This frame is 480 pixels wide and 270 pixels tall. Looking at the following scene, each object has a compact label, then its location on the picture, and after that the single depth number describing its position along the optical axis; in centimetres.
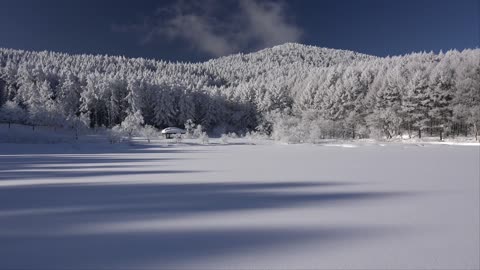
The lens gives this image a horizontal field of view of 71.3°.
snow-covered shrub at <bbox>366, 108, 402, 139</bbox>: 4844
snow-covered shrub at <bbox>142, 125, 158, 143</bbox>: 4796
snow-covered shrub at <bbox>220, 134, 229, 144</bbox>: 3973
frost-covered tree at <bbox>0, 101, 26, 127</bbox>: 4478
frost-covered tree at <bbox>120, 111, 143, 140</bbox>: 4444
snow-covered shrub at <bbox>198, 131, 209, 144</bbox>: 3877
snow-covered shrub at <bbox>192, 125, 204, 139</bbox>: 4759
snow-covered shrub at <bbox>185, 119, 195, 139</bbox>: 4869
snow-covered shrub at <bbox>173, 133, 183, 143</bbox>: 4014
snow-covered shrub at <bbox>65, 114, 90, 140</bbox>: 4538
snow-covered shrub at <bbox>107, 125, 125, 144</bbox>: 3457
